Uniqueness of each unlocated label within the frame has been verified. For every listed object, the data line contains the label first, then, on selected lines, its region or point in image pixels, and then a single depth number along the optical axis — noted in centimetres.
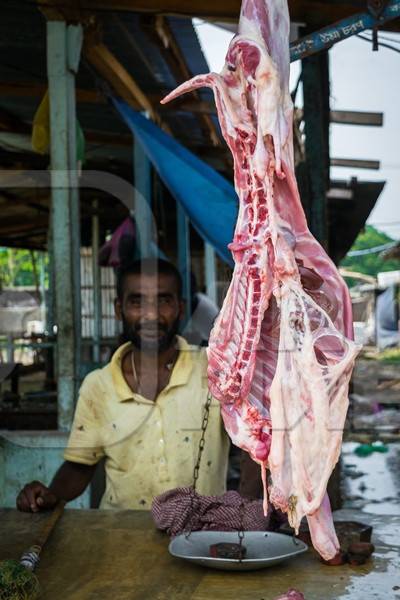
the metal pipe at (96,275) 959
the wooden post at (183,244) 841
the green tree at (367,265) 4418
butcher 338
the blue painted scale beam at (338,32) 314
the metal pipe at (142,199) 666
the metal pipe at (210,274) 960
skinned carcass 183
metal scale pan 222
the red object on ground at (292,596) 197
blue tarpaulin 504
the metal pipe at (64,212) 439
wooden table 216
